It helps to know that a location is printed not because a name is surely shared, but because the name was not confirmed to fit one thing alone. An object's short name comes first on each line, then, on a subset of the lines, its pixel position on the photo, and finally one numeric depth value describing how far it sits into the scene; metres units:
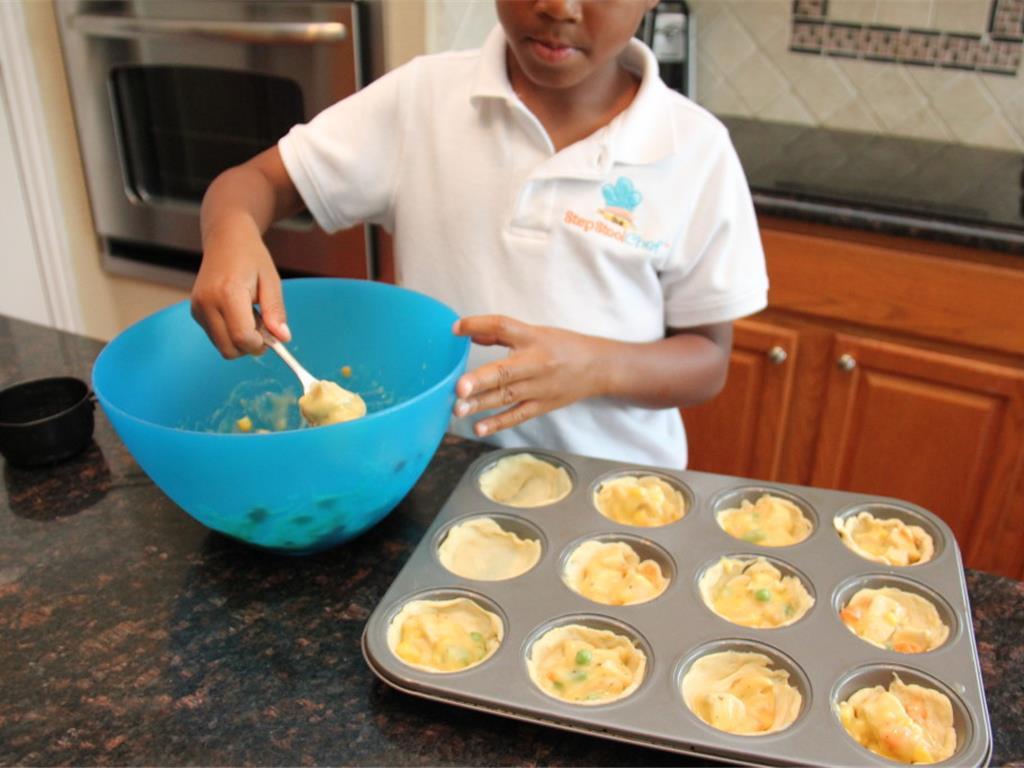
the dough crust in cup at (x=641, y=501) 0.87
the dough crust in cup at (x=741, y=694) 0.66
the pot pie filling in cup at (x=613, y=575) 0.77
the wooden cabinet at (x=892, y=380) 1.62
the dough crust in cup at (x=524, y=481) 0.91
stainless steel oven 1.82
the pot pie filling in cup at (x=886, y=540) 0.81
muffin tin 0.63
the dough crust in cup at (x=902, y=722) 0.63
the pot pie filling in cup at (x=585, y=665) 0.68
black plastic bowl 0.92
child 1.04
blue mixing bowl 0.72
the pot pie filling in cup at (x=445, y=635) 0.70
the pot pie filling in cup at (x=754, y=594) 0.75
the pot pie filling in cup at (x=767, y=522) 0.84
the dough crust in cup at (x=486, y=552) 0.81
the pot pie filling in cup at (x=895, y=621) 0.72
